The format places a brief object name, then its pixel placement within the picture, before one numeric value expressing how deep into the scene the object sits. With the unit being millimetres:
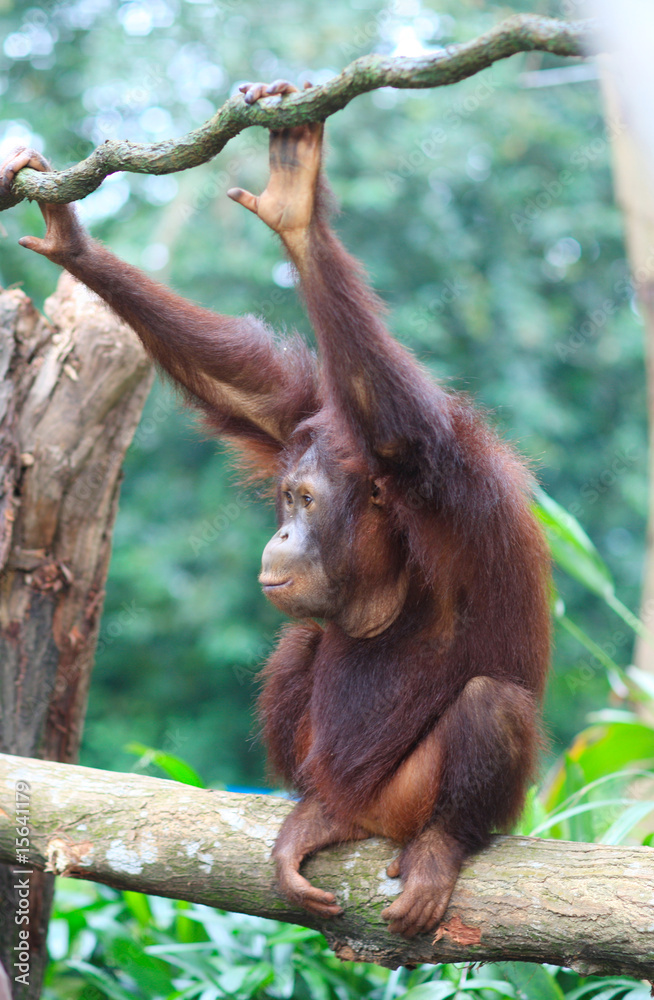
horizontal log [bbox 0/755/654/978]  4555
